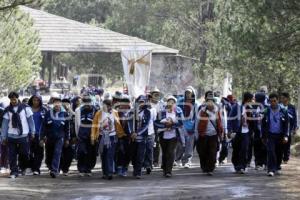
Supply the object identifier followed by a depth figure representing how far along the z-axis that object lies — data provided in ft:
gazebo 143.54
